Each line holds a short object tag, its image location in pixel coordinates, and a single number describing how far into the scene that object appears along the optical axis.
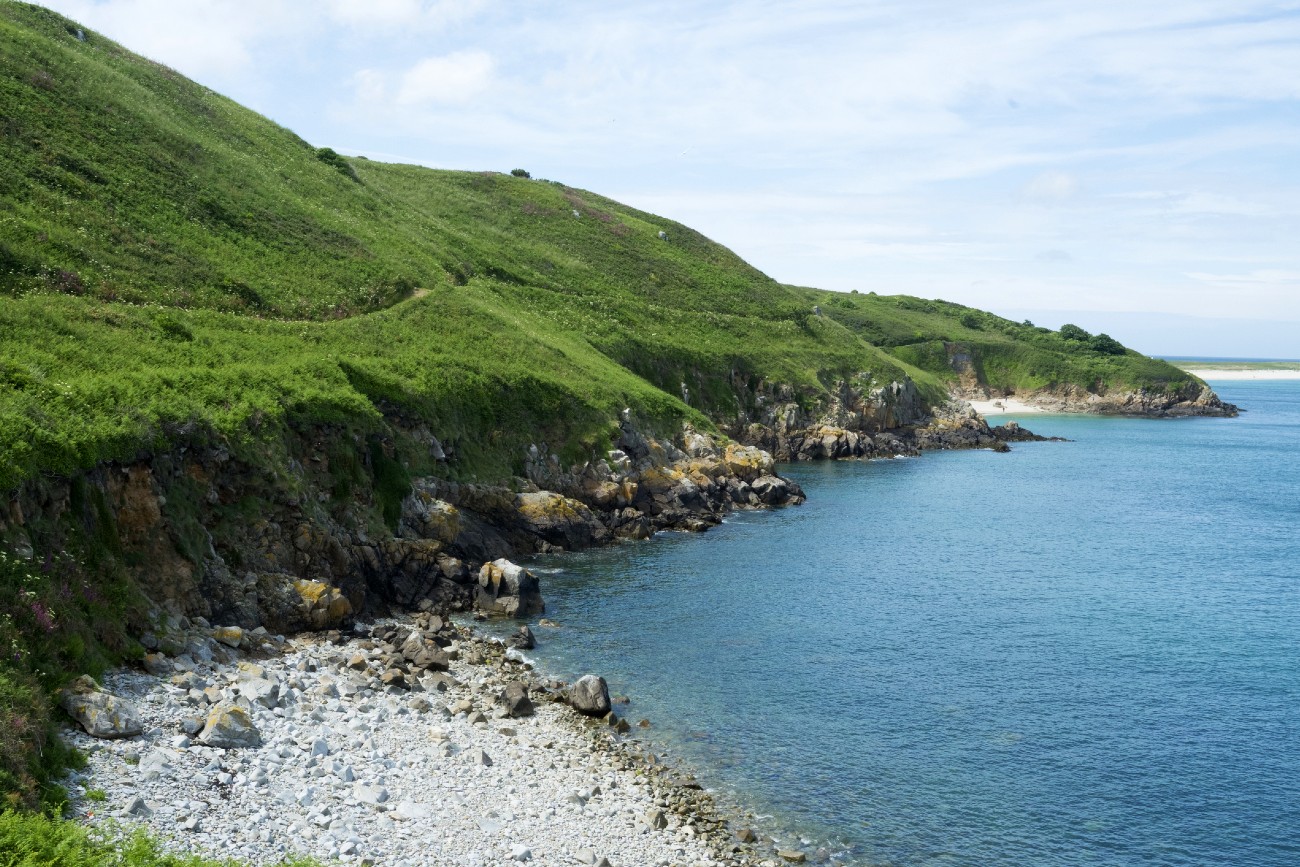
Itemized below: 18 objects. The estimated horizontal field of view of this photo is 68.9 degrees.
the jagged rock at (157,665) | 33.09
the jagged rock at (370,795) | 28.30
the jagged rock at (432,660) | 40.50
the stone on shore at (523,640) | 45.00
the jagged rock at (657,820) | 29.00
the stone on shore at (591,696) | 37.03
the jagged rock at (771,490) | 85.00
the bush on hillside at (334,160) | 122.50
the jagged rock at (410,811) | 27.86
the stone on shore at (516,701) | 36.66
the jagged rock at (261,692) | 32.84
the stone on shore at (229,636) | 37.94
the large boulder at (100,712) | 27.45
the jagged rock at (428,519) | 55.13
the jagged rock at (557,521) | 64.19
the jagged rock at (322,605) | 43.47
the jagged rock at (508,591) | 49.91
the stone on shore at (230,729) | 29.22
